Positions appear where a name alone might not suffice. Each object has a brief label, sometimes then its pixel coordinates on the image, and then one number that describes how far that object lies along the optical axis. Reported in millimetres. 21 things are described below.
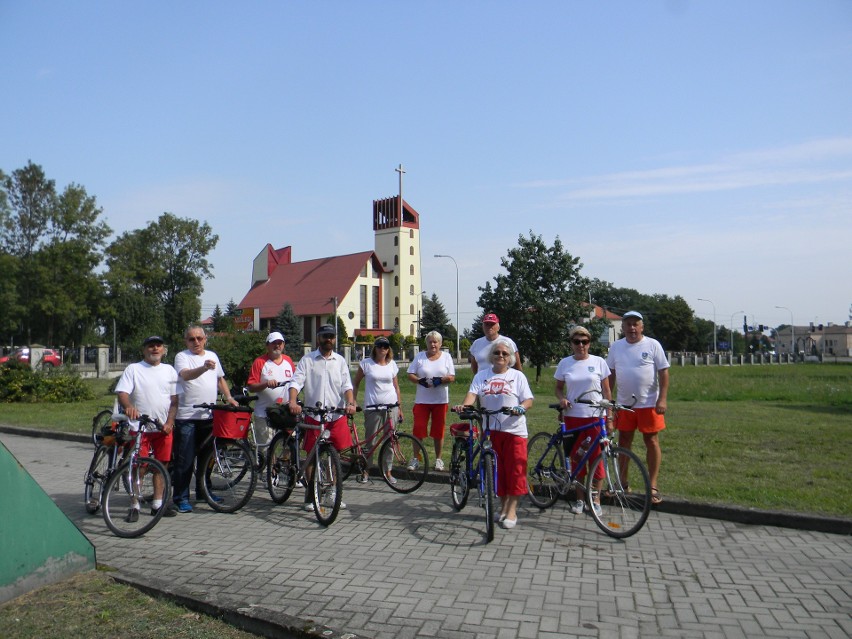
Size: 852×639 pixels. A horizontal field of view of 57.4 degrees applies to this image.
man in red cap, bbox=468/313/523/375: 8992
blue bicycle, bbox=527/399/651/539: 6582
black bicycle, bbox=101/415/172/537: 6855
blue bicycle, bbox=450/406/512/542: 6492
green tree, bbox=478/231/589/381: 30719
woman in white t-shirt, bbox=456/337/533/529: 6754
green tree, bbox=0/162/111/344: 56875
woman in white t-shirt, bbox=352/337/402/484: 9016
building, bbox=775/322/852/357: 183000
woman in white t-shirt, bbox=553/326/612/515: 7402
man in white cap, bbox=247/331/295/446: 8609
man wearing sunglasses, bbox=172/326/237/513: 7582
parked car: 23419
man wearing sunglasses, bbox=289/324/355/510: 8203
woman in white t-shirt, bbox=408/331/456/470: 9117
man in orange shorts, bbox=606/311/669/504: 7434
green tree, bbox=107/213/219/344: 70188
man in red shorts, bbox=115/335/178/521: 7266
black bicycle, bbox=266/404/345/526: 7117
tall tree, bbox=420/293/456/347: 80956
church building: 86125
